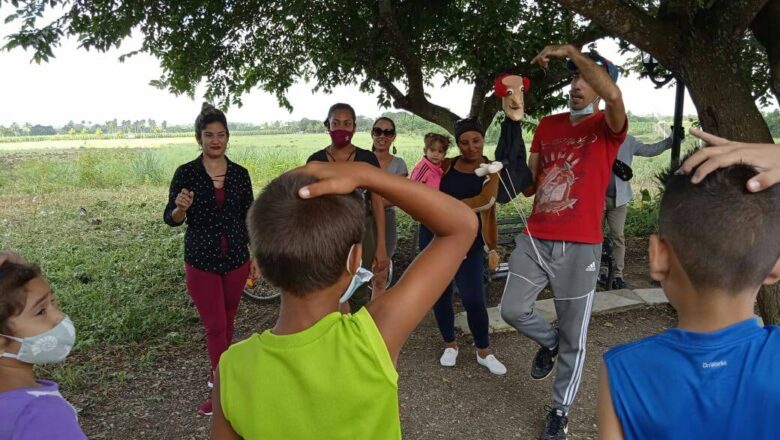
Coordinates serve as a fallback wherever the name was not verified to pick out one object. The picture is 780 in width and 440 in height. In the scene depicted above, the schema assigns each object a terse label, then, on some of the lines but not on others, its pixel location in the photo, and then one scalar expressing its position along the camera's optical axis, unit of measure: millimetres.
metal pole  5552
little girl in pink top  4934
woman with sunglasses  4996
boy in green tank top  1302
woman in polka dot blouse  3668
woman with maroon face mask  4293
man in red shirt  3164
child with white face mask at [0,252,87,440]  1473
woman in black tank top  4082
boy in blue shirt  1196
